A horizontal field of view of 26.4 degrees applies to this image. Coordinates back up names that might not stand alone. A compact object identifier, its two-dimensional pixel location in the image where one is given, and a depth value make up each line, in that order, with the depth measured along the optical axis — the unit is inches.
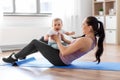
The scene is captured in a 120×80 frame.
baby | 133.1
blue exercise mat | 126.4
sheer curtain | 242.2
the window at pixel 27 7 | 222.4
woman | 116.9
